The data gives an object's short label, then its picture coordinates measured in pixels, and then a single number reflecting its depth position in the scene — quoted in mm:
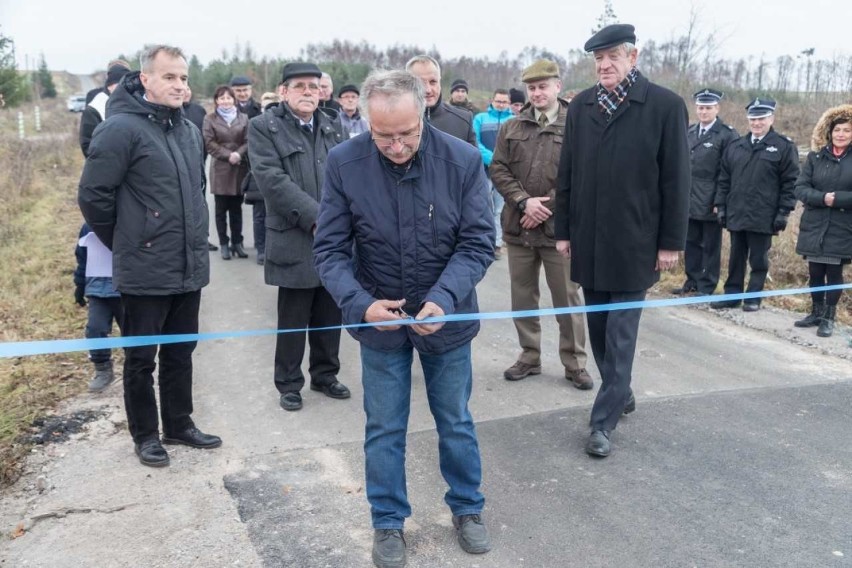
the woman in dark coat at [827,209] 6932
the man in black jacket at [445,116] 6028
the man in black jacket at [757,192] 7707
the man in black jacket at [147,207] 4012
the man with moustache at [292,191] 5039
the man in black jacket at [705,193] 8422
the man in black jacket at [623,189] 4312
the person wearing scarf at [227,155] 9625
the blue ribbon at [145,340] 3297
